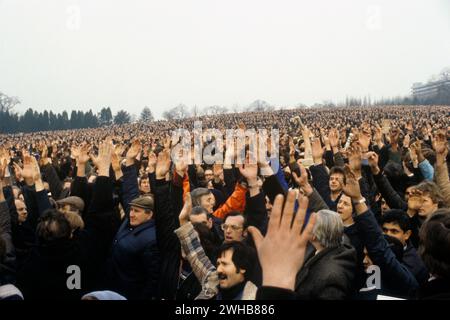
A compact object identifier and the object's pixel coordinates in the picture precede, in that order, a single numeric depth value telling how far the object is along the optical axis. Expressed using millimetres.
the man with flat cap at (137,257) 3848
